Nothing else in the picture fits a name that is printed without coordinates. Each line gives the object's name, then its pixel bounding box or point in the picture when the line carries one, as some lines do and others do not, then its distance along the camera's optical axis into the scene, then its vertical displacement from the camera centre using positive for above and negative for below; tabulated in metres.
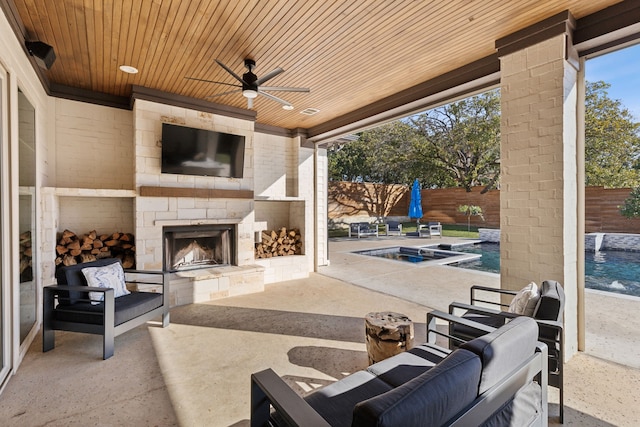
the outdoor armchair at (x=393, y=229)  12.84 -0.73
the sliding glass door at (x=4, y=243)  2.31 -0.23
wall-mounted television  4.41 +0.94
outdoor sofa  0.93 -0.73
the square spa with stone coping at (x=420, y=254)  7.66 -1.19
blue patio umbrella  13.66 +0.39
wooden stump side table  2.36 -0.98
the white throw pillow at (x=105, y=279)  3.00 -0.67
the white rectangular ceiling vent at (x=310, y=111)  5.17 +1.75
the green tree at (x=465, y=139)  12.78 +3.22
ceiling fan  3.33 +1.40
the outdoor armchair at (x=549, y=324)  1.96 -0.79
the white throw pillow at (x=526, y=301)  2.16 -0.66
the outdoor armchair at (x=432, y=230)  12.31 -0.76
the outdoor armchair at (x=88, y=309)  2.73 -0.90
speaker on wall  2.86 +1.54
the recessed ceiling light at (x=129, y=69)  3.58 +1.73
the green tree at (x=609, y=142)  9.81 +2.27
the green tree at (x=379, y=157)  15.52 +2.95
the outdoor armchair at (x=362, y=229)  12.49 -0.73
